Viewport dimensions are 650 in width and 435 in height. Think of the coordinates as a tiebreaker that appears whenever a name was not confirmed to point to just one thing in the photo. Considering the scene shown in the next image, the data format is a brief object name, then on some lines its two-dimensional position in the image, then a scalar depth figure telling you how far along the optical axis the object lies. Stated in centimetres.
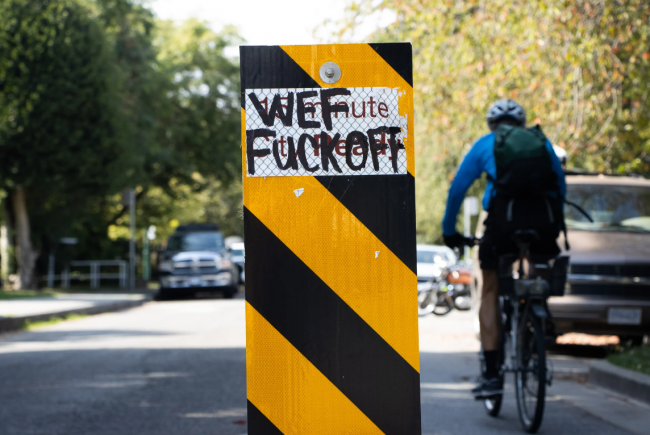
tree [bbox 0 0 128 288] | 2333
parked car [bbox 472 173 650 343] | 863
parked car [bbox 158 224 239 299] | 2459
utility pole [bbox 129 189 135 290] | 2555
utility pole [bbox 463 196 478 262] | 2811
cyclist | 534
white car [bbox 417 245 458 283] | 1992
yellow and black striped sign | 254
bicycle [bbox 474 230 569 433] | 508
